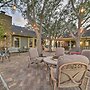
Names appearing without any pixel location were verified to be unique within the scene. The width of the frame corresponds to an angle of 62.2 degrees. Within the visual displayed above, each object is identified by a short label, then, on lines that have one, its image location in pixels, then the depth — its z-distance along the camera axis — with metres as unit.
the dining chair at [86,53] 2.90
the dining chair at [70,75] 1.65
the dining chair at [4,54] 5.62
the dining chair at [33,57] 3.95
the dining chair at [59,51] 3.91
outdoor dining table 1.62
